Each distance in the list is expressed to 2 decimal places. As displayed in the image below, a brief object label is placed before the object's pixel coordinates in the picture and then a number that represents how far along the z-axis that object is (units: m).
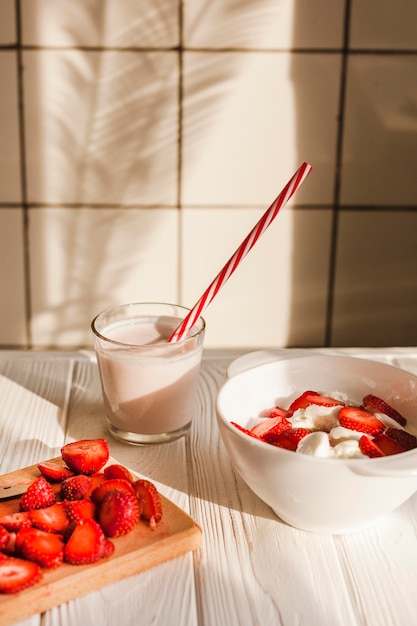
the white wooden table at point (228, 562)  0.70
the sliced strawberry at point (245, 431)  0.80
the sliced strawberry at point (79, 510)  0.76
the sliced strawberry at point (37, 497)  0.79
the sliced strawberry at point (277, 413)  0.90
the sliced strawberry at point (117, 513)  0.75
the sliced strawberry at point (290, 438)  0.81
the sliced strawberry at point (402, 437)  0.83
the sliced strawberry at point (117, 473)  0.85
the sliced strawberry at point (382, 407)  0.90
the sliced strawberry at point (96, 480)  0.83
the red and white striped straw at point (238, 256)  0.93
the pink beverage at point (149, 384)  0.98
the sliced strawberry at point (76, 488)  0.81
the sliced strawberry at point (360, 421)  0.84
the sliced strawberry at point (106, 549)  0.72
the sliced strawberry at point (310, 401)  0.90
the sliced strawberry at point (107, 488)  0.80
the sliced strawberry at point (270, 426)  0.85
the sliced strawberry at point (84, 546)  0.71
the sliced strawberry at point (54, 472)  0.86
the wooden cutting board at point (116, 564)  0.68
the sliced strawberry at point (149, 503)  0.78
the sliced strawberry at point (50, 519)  0.76
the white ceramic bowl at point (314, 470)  0.72
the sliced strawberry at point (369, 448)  0.78
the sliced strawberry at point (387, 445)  0.81
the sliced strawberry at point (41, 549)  0.71
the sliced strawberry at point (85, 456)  0.87
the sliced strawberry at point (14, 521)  0.75
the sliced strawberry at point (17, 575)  0.67
